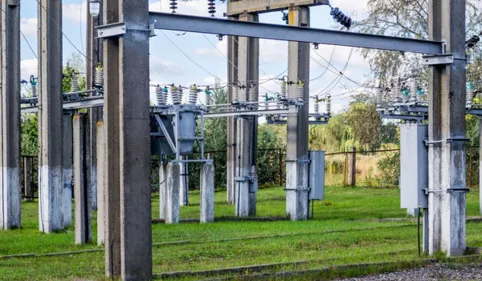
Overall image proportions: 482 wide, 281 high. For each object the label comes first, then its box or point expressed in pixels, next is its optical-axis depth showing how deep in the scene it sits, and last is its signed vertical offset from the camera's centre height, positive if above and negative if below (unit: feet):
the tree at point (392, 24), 157.17 +16.32
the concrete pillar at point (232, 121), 117.50 +1.39
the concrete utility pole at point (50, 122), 82.99 +1.00
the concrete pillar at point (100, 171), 59.98 -2.13
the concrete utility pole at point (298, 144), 96.43 -1.02
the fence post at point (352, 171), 166.13 -6.14
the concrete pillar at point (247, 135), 103.09 -0.22
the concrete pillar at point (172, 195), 90.53 -5.31
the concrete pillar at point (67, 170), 84.48 -2.88
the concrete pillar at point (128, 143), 47.24 -0.41
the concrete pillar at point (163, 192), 94.43 -5.29
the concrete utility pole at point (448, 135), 60.18 -0.17
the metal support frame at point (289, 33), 49.62 +5.21
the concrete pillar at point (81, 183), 67.41 -3.14
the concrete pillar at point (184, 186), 121.19 -6.12
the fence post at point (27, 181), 141.90 -6.34
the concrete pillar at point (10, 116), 87.66 +1.53
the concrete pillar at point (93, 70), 83.87 +5.55
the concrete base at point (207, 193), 92.53 -5.32
